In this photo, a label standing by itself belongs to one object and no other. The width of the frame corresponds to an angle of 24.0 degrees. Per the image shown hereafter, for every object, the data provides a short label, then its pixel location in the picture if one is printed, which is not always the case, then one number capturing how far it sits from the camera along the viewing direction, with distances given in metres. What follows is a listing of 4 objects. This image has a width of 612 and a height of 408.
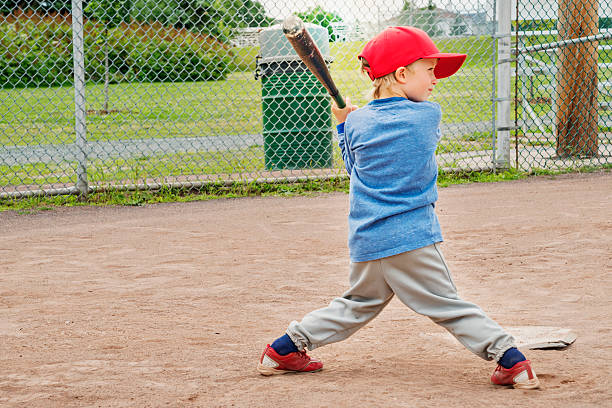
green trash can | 13.46
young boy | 4.59
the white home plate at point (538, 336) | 5.25
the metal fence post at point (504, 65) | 12.97
